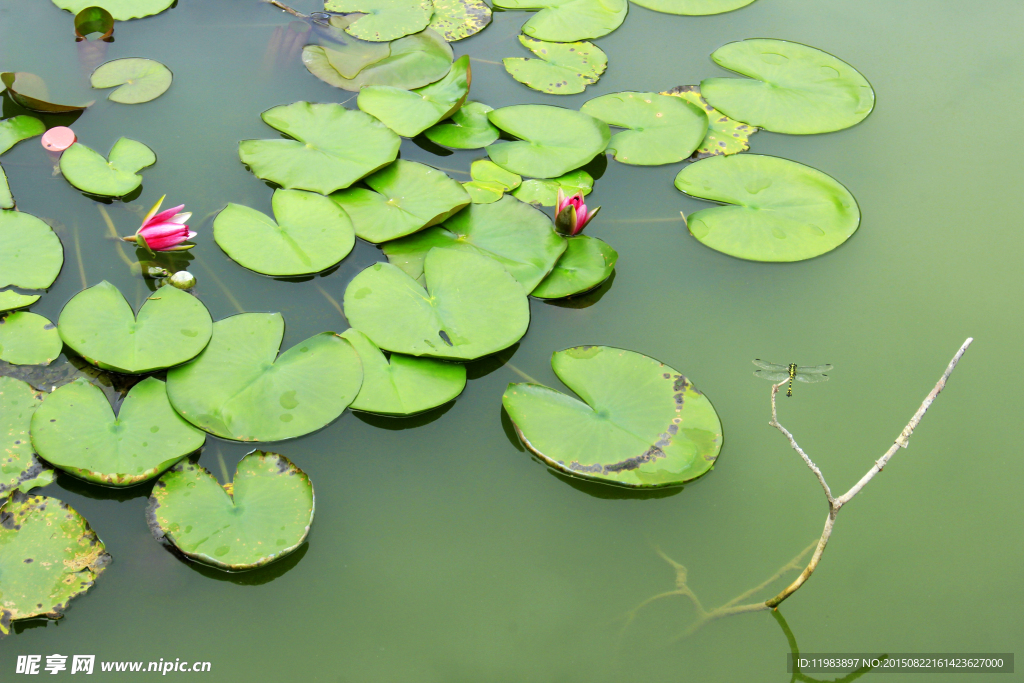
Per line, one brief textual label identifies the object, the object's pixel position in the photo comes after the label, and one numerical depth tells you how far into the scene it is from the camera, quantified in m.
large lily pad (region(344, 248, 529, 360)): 2.35
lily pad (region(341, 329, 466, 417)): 2.24
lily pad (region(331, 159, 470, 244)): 2.67
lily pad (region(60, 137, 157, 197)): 2.81
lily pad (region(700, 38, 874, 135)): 3.20
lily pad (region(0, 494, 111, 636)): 1.88
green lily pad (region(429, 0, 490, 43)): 3.55
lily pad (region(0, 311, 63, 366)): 2.30
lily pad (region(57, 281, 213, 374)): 2.25
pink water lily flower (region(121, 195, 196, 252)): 2.53
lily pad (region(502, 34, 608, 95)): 3.33
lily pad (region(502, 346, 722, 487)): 2.15
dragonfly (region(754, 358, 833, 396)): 2.23
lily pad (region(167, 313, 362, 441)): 2.18
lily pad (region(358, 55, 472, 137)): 3.05
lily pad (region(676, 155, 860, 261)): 2.73
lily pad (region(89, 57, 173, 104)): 3.21
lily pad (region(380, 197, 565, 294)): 2.59
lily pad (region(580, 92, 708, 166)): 3.04
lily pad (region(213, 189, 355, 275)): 2.58
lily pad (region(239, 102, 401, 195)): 2.82
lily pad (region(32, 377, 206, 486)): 2.07
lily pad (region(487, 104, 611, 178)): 2.96
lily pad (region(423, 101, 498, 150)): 3.06
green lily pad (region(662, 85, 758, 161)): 3.08
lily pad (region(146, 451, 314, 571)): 1.96
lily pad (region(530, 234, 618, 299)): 2.56
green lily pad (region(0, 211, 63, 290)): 2.50
